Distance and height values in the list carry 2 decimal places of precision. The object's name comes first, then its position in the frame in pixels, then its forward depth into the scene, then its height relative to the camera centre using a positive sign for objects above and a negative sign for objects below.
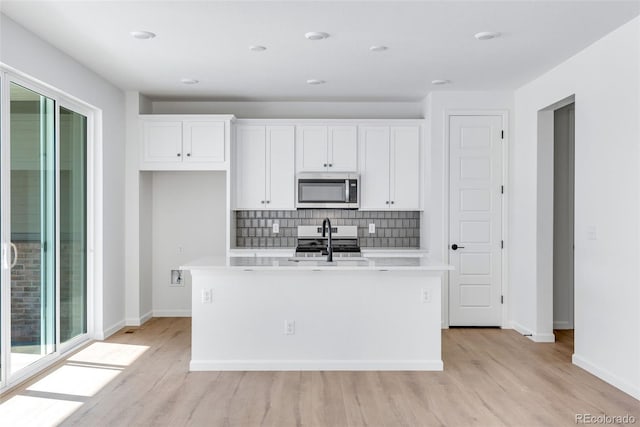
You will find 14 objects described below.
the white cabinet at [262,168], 6.44 +0.49
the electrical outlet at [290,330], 4.48 -0.98
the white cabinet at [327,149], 6.44 +0.72
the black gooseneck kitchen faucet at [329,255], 4.55 -0.38
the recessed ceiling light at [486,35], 4.10 +1.33
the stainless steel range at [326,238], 6.56 -0.34
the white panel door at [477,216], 6.20 -0.07
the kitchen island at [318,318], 4.46 -0.89
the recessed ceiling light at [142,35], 4.11 +1.33
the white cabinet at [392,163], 6.44 +0.56
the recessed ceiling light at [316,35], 4.10 +1.33
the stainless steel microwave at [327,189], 6.38 +0.24
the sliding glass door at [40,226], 3.96 -0.14
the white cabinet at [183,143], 6.26 +0.77
